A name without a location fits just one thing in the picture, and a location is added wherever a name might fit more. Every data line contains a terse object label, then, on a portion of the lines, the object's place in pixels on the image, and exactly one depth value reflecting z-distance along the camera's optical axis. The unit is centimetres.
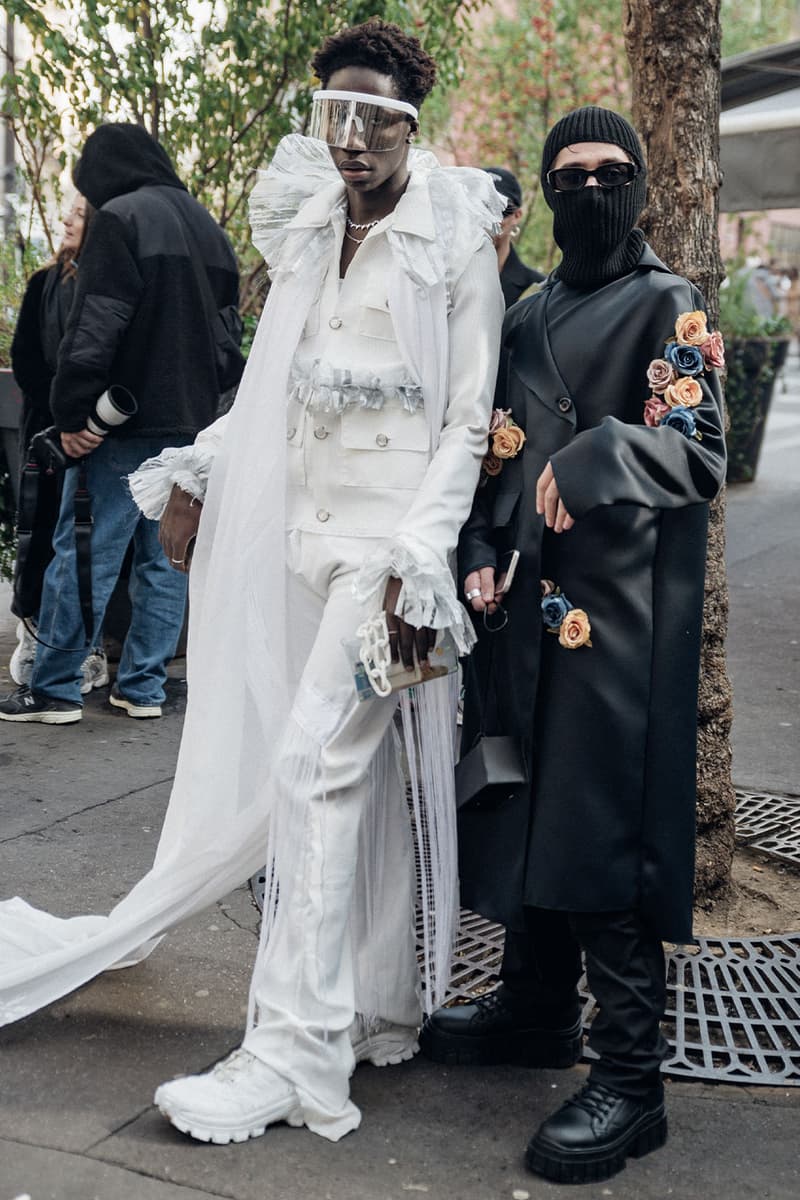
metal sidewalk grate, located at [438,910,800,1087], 326
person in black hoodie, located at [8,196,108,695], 567
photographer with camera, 540
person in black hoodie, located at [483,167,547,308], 559
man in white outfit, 288
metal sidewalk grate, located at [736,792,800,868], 446
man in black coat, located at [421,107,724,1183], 280
